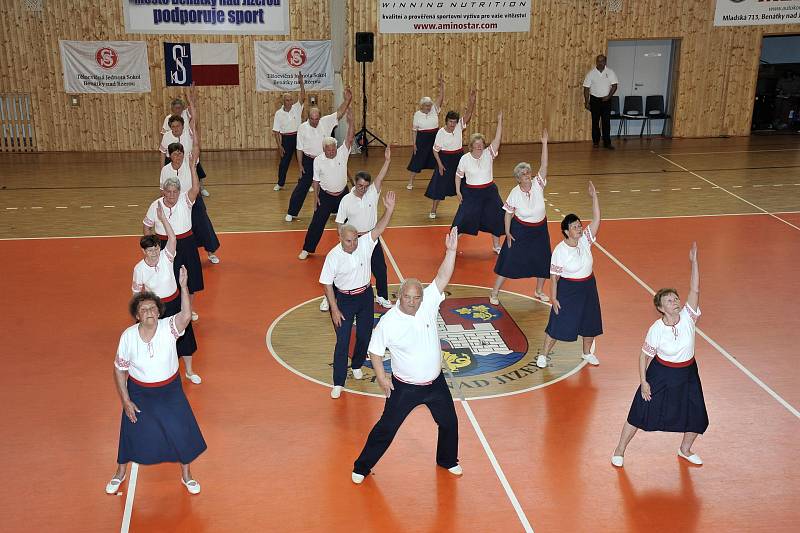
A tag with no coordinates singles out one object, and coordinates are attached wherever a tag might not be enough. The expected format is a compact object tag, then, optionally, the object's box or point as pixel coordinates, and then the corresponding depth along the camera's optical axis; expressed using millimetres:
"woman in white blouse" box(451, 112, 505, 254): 12969
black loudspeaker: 20719
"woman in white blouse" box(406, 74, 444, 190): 17234
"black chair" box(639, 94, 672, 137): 24328
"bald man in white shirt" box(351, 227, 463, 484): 6852
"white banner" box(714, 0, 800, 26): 23250
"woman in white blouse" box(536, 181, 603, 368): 9297
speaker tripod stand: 22025
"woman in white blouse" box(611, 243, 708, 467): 7359
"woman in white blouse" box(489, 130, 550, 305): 11070
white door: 24031
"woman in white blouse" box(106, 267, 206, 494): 6719
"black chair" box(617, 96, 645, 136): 24297
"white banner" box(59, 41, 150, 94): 21344
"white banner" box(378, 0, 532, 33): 22031
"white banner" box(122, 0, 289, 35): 21297
